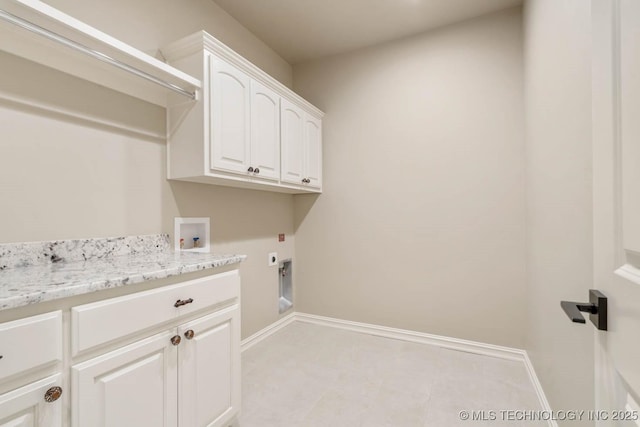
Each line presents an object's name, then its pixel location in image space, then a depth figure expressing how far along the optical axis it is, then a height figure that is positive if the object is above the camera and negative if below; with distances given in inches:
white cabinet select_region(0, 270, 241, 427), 31.1 -19.8
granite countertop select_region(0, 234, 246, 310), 33.5 -8.5
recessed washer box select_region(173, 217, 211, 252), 73.5 -5.1
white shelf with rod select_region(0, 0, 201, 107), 43.1 +29.0
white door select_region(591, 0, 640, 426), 19.4 +1.0
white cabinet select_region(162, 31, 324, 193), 66.0 +23.3
